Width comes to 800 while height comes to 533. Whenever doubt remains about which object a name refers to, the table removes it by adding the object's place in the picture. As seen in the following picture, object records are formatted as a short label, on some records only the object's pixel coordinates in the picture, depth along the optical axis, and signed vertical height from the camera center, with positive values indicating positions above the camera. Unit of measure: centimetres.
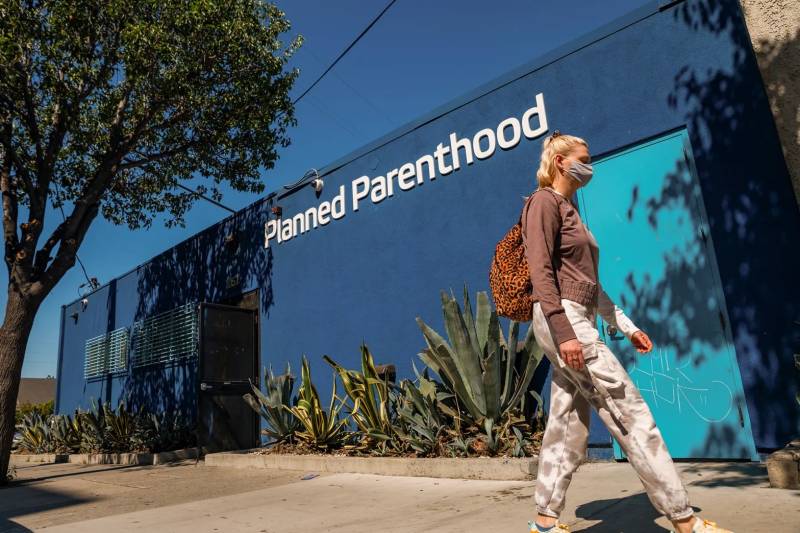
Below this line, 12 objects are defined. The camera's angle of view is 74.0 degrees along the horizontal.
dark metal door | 743 +47
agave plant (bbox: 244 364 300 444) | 645 -8
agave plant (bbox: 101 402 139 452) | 914 -22
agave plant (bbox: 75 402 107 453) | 941 -21
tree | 680 +455
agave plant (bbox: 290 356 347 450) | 596 -25
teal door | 385 +60
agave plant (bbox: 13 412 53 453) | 1112 -24
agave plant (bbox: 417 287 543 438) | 436 +21
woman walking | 185 +10
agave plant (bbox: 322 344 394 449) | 513 -7
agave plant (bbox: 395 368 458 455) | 457 -22
